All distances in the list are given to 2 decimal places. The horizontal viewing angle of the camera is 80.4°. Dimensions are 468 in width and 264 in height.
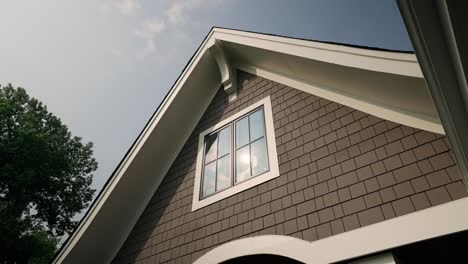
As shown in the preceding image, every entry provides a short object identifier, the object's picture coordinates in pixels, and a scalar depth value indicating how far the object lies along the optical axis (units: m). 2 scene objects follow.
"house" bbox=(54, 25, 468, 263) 2.82
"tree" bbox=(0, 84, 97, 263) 13.88
